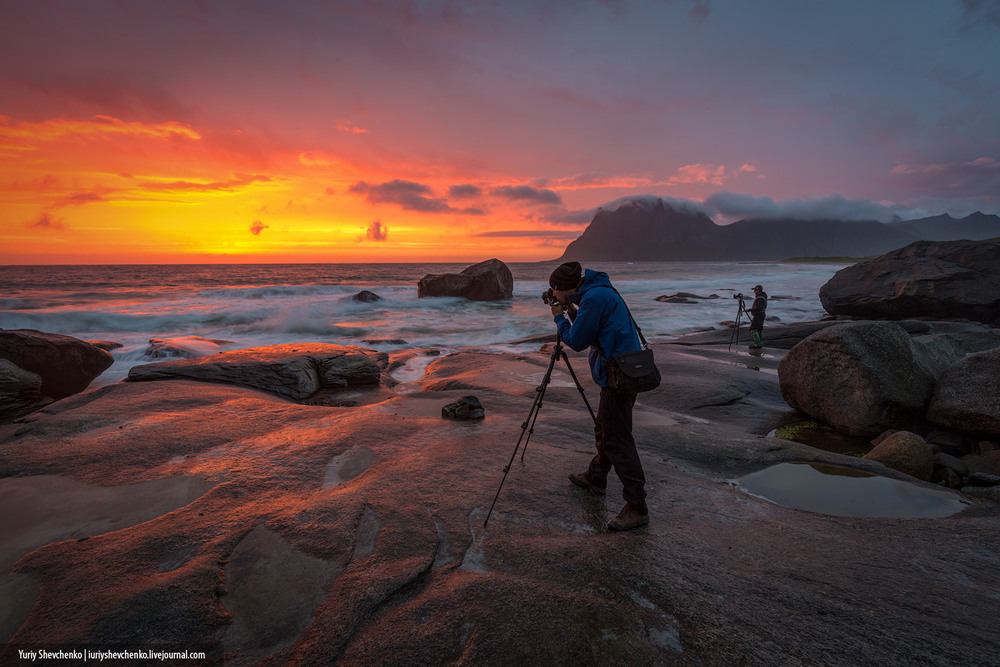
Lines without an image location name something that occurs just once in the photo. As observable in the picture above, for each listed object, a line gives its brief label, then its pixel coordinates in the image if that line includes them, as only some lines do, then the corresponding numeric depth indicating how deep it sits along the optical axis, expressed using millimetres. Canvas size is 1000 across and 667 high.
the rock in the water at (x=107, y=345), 14820
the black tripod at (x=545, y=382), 4305
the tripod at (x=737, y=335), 16102
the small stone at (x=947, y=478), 5457
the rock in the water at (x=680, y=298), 32844
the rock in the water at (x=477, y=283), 32781
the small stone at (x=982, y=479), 5236
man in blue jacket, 3816
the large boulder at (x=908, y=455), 5547
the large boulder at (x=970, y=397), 6160
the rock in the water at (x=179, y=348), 13039
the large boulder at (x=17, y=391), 7828
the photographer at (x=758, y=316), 15398
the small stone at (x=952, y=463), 5625
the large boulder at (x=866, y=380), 6906
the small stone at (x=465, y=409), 6945
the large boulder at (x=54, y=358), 9289
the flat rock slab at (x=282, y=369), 8805
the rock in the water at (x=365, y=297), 34062
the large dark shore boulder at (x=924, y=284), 16875
